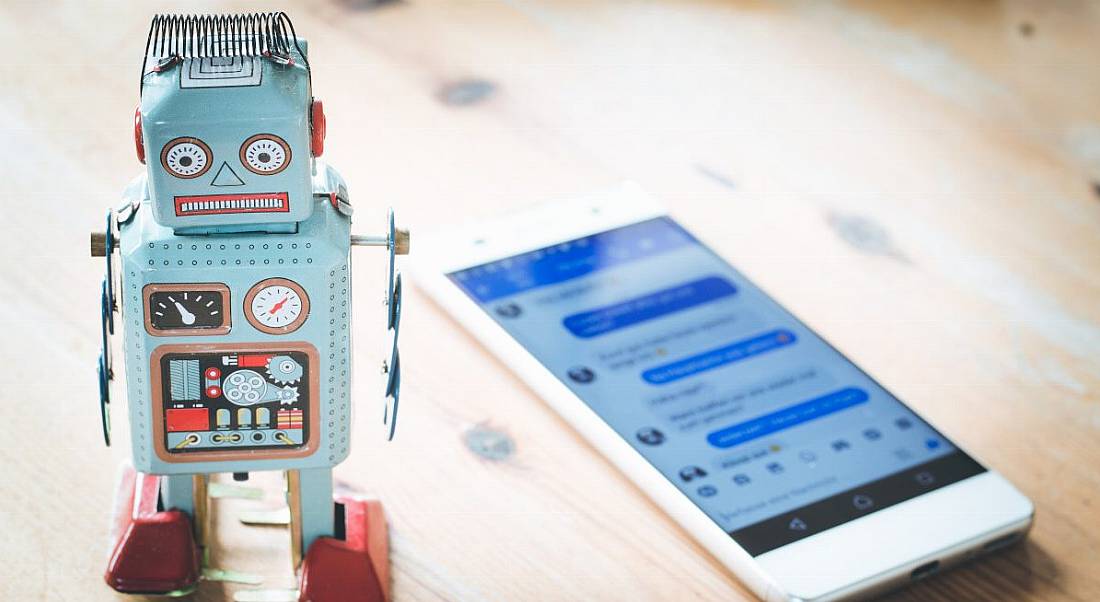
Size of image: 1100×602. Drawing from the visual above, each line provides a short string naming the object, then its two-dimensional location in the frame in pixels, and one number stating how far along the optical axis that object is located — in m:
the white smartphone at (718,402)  0.49
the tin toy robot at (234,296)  0.42
